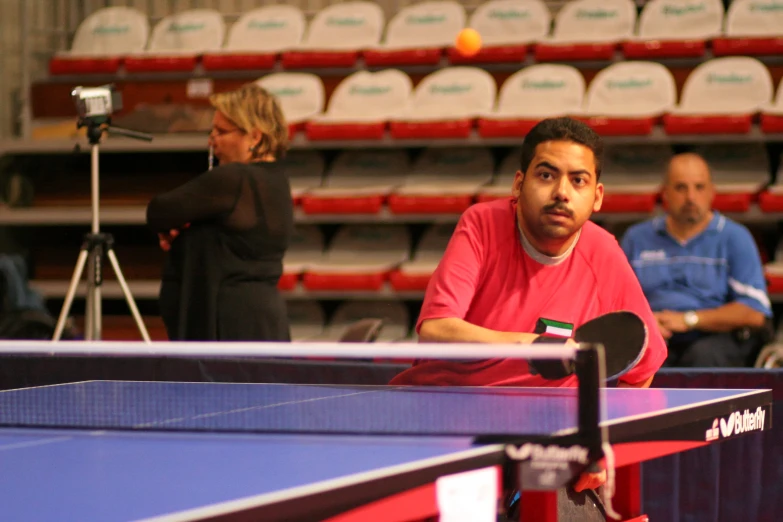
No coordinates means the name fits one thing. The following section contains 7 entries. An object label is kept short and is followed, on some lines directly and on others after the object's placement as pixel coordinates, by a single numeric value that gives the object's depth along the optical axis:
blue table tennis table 2.54
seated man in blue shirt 9.49
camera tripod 9.63
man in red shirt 4.94
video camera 9.67
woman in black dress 7.51
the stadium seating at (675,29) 13.51
